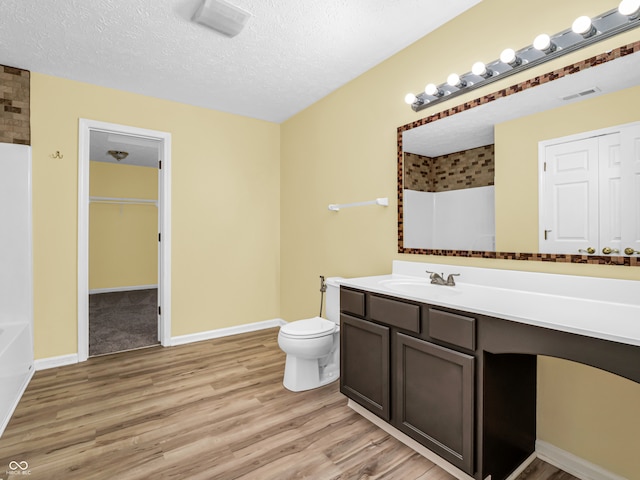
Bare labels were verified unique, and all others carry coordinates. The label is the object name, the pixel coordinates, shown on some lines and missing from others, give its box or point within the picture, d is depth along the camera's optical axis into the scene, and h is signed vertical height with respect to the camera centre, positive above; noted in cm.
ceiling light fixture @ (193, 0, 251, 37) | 194 +135
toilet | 237 -78
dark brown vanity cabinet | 147 -66
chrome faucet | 200 -24
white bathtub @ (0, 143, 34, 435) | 260 -9
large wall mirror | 148 +51
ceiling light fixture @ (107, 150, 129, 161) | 514 +134
